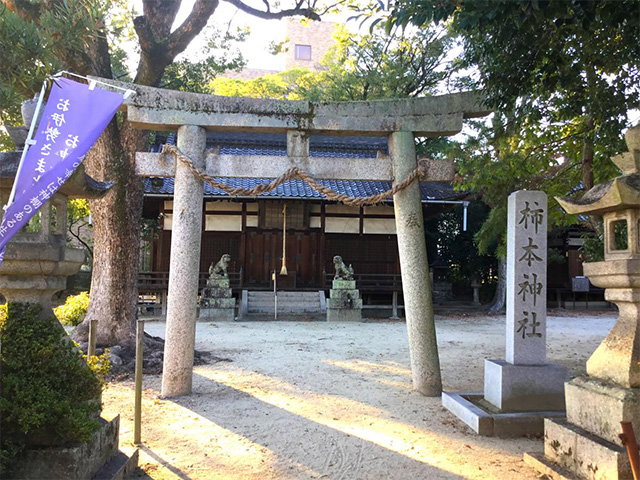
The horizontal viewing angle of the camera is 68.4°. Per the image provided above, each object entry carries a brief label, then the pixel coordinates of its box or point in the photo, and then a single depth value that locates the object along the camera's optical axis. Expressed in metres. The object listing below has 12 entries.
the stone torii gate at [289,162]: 5.86
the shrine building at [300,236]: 16.94
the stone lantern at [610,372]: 3.16
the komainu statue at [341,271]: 15.62
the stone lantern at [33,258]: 3.22
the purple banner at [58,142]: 2.72
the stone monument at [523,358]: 4.77
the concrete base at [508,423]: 4.67
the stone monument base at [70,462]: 2.83
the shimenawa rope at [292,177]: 5.93
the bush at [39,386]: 2.74
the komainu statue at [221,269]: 15.52
